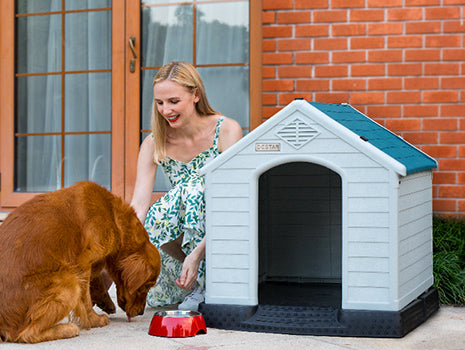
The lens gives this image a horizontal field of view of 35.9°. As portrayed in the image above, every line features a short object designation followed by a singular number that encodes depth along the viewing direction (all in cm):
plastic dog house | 286
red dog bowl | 288
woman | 344
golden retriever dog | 269
